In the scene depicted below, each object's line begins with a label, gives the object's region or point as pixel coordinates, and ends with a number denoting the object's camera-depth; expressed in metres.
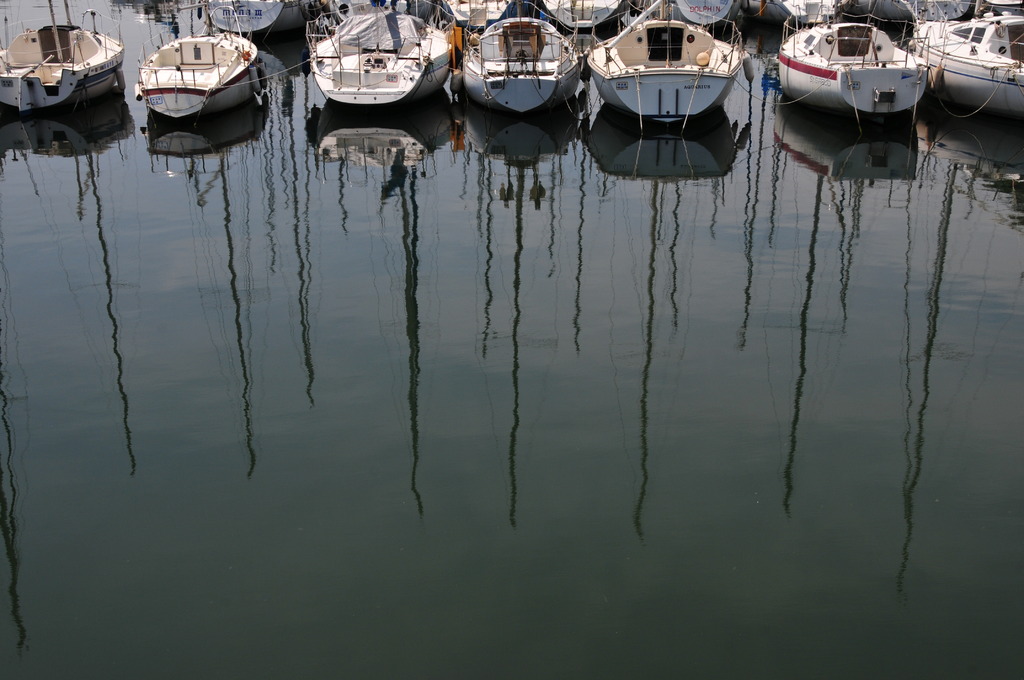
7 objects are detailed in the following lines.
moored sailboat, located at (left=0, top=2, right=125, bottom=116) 25.39
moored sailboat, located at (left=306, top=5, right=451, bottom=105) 25.23
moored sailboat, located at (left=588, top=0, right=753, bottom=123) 23.42
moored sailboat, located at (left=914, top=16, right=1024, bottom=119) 23.25
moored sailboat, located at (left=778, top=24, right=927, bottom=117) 22.98
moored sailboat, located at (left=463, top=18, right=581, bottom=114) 25.05
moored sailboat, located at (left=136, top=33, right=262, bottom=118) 24.61
